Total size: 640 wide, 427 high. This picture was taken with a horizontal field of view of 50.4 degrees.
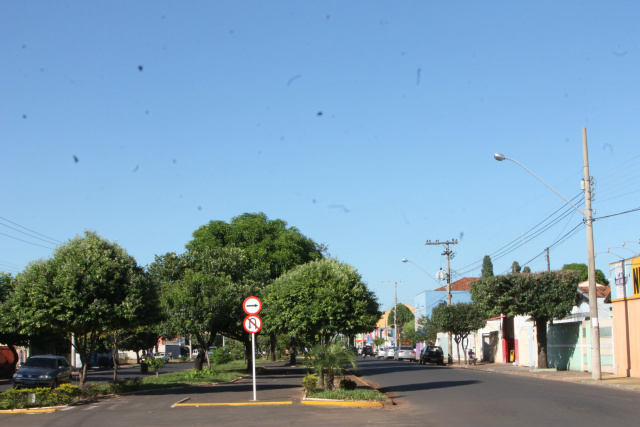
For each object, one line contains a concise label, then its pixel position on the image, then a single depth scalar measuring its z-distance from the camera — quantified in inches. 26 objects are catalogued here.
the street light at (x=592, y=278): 1115.9
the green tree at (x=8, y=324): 896.7
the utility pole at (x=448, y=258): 2266.2
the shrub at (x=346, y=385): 835.1
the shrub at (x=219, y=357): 2058.7
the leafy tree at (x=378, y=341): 5028.5
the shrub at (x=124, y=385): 936.5
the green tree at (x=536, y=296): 1488.7
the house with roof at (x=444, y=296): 3668.8
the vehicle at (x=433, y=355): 2201.0
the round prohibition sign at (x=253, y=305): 783.1
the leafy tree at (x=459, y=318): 2148.1
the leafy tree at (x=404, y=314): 5748.0
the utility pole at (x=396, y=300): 3937.5
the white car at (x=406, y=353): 2594.5
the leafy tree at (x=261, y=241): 2048.5
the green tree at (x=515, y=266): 2156.4
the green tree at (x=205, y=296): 1286.9
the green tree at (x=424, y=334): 2482.0
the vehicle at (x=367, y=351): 3730.3
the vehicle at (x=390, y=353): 2910.4
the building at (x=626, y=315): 1164.5
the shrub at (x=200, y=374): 1237.7
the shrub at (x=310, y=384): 791.5
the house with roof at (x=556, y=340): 1403.8
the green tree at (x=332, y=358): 784.3
